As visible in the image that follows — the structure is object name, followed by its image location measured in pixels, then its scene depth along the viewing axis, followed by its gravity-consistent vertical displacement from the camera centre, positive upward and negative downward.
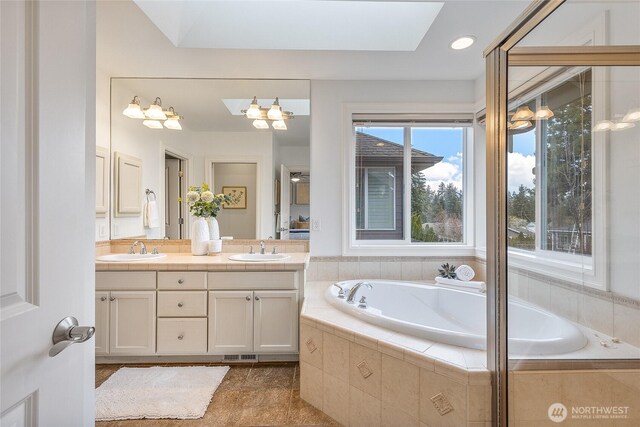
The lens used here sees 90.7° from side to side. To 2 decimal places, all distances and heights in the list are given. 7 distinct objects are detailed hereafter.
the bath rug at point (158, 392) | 1.85 -1.15
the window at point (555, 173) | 1.55 +0.20
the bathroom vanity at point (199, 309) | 2.36 -0.71
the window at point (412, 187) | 2.98 +0.25
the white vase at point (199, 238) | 2.74 -0.22
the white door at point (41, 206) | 0.57 +0.02
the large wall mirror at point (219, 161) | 2.88 +0.48
